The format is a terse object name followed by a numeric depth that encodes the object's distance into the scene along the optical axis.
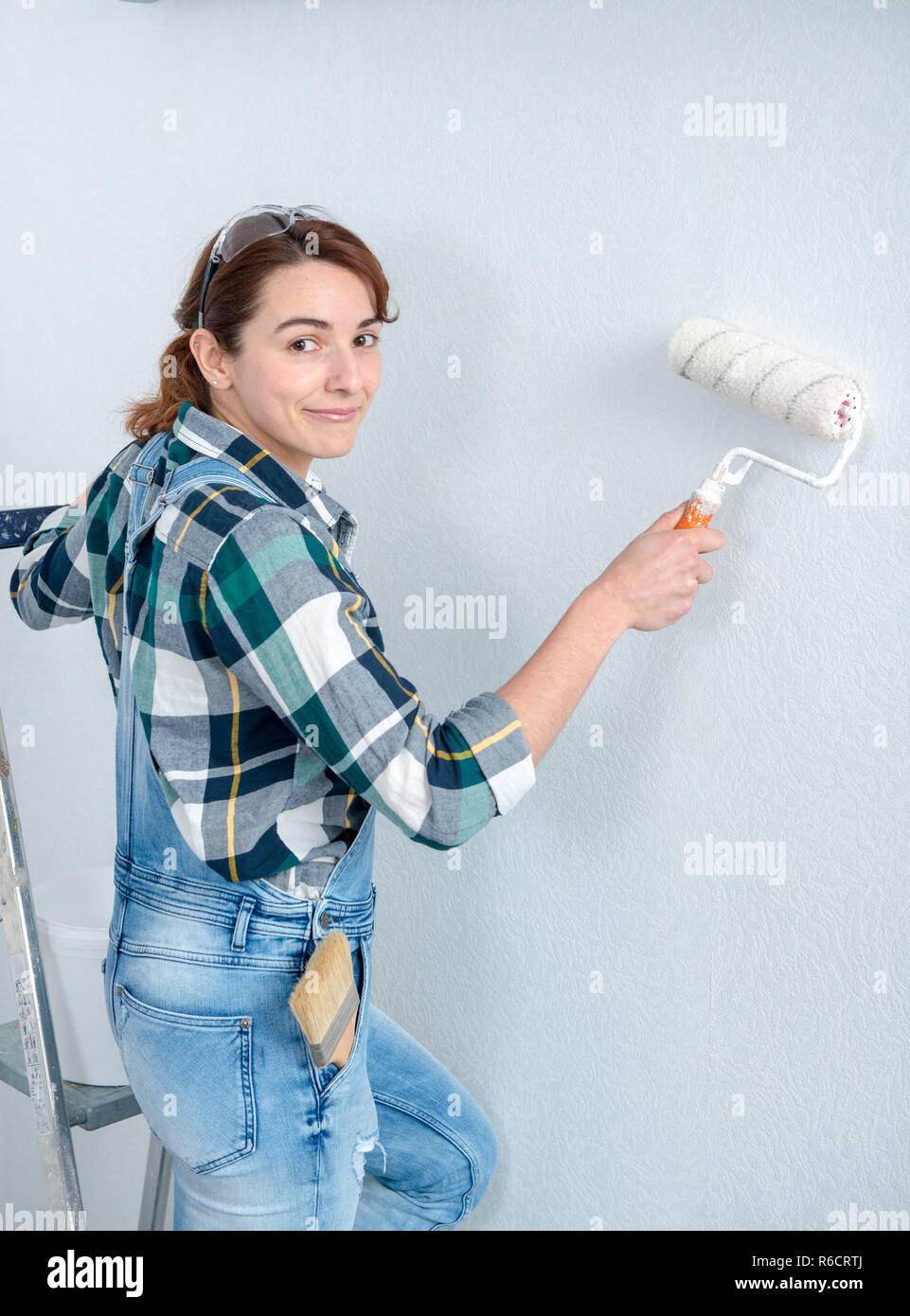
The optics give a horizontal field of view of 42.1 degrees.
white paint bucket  1.13
